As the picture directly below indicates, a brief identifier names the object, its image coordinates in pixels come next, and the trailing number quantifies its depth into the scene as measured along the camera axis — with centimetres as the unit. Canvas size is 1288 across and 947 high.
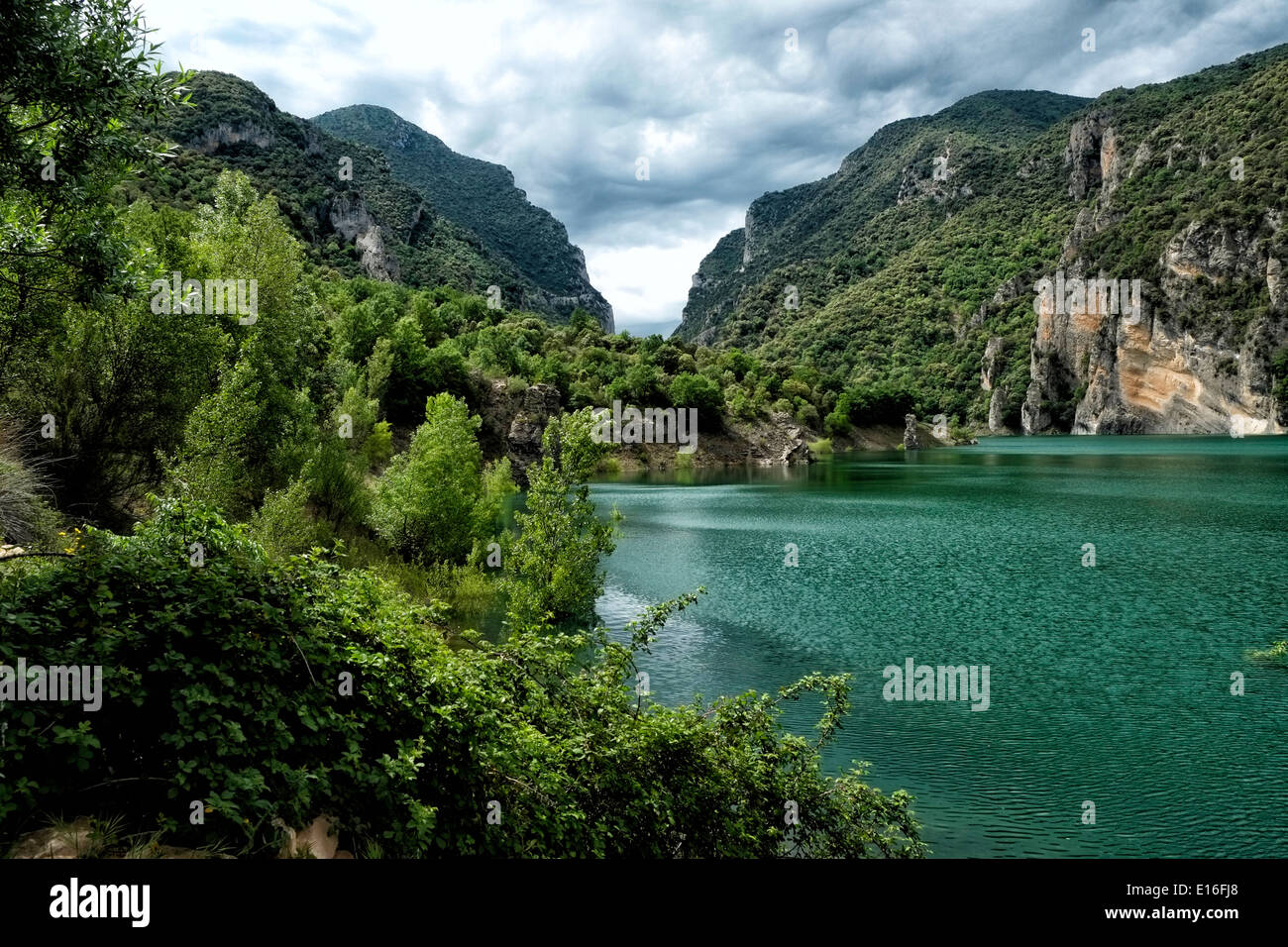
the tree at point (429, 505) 3167
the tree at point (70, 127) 756
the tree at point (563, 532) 2692
